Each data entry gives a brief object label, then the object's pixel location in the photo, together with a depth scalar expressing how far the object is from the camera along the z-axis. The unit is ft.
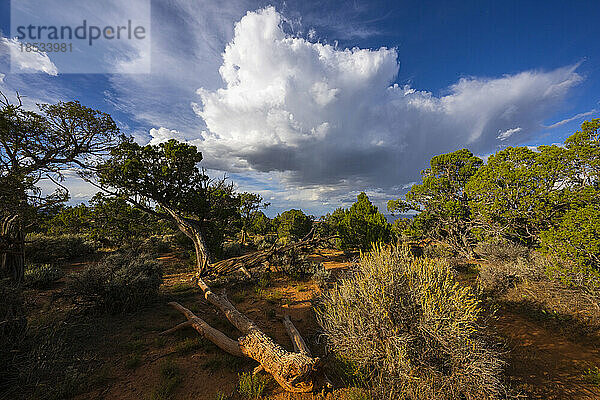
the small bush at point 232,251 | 50.49
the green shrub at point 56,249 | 42.01
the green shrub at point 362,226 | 48.14
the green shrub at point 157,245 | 53.68
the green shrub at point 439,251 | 50.63
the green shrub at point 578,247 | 19.85
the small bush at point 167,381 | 12.79
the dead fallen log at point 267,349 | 12.73
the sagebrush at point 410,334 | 11.68
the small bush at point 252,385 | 12.78
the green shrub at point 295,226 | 86.31
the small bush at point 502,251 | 40.88
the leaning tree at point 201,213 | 13.88
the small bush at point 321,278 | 34.88
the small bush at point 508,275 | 28.68
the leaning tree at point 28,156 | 15.79
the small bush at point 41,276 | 28.02
